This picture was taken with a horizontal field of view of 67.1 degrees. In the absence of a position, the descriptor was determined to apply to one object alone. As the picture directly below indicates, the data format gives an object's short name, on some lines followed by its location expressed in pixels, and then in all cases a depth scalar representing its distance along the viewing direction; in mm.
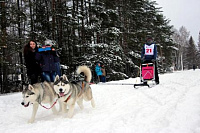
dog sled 6395
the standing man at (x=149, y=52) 6632
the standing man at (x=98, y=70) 11023
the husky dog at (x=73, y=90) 3322
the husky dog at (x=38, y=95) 3186
